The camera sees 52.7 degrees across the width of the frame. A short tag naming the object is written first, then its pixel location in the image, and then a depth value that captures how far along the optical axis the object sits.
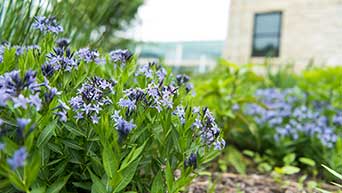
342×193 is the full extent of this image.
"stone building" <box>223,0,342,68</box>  10.96
